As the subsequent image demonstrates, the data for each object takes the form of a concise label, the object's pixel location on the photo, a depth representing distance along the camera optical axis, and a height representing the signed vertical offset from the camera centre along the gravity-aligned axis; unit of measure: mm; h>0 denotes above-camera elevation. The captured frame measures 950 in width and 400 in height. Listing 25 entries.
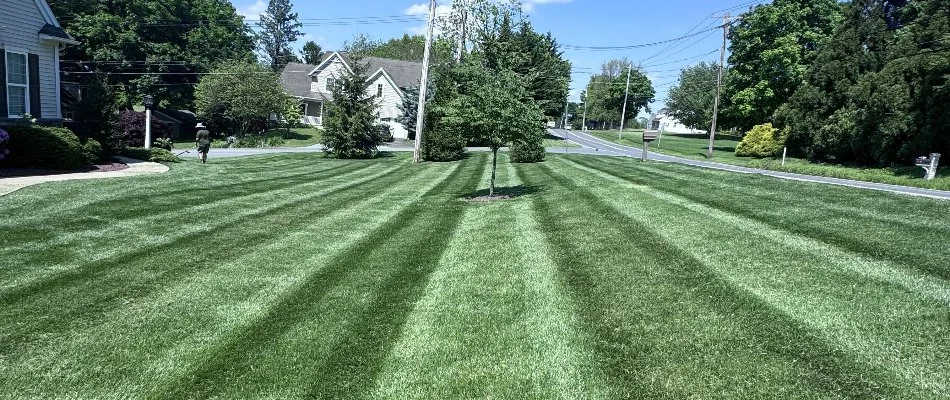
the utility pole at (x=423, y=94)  25825 +1472
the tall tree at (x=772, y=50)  44438 +8427
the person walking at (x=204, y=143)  22594 -1417
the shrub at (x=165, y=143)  26139 -1817
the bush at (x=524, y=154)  26844 -1081
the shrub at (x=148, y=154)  20766 -1917
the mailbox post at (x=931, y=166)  22828 -191
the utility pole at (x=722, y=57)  39594 +6587
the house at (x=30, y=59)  15977 +1128
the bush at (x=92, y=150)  16656 -1539
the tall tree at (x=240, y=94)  43062 +1398
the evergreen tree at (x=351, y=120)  29156 -57
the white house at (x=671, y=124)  111812 +3847
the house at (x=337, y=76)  55281 +4009
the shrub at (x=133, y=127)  31853 -1405
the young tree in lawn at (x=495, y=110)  12570 +468
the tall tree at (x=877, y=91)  26219 +3670
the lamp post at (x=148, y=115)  26719 -535
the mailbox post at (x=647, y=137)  25453 +185
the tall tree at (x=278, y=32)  85375 +13127
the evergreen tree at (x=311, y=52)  100688 +11959
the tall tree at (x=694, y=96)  74250 +7167
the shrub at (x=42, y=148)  14797 -1407
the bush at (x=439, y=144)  28828 -986
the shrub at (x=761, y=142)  40906 +547
